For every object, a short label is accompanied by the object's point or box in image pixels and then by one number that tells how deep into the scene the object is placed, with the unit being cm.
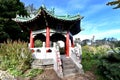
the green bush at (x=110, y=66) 376
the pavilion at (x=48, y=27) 469
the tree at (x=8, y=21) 707
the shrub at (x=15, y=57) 403
